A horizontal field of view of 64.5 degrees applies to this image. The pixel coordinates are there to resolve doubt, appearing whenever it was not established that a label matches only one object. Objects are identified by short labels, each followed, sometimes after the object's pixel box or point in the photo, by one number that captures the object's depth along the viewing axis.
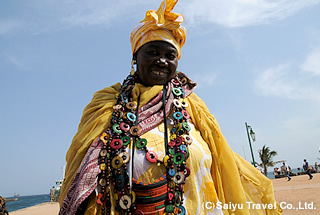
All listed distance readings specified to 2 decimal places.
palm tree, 32.96
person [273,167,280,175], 25.77
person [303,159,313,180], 16.36
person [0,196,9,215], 4.98
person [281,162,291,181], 18.73
